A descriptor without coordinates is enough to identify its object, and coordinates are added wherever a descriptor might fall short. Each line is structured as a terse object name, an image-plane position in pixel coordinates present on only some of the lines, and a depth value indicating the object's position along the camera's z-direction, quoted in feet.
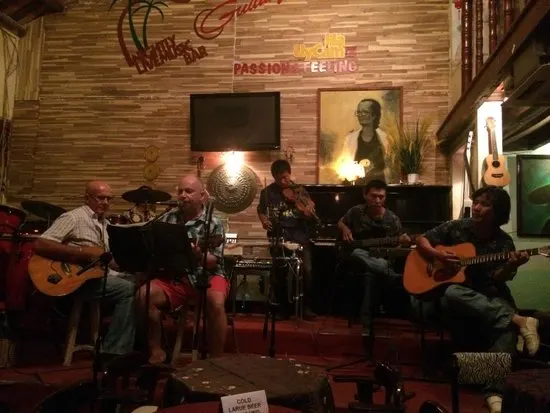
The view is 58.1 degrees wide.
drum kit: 14.79
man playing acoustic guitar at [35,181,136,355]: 12.81
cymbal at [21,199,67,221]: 19.08
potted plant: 22.24
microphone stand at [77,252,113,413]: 9.70
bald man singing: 12.58
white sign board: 5.54
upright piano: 20.22
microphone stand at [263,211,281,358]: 12.74
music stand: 10.86
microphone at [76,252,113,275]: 10.56
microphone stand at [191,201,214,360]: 11.32
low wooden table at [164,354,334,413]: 7.01
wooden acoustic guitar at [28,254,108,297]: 13.20
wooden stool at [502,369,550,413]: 5.73
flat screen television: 24.34
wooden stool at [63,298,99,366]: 13.56
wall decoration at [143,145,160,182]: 25.11
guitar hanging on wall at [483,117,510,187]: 16.11
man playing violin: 18.95
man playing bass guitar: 15.69
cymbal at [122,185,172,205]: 19.88
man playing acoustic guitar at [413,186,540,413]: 11.45
